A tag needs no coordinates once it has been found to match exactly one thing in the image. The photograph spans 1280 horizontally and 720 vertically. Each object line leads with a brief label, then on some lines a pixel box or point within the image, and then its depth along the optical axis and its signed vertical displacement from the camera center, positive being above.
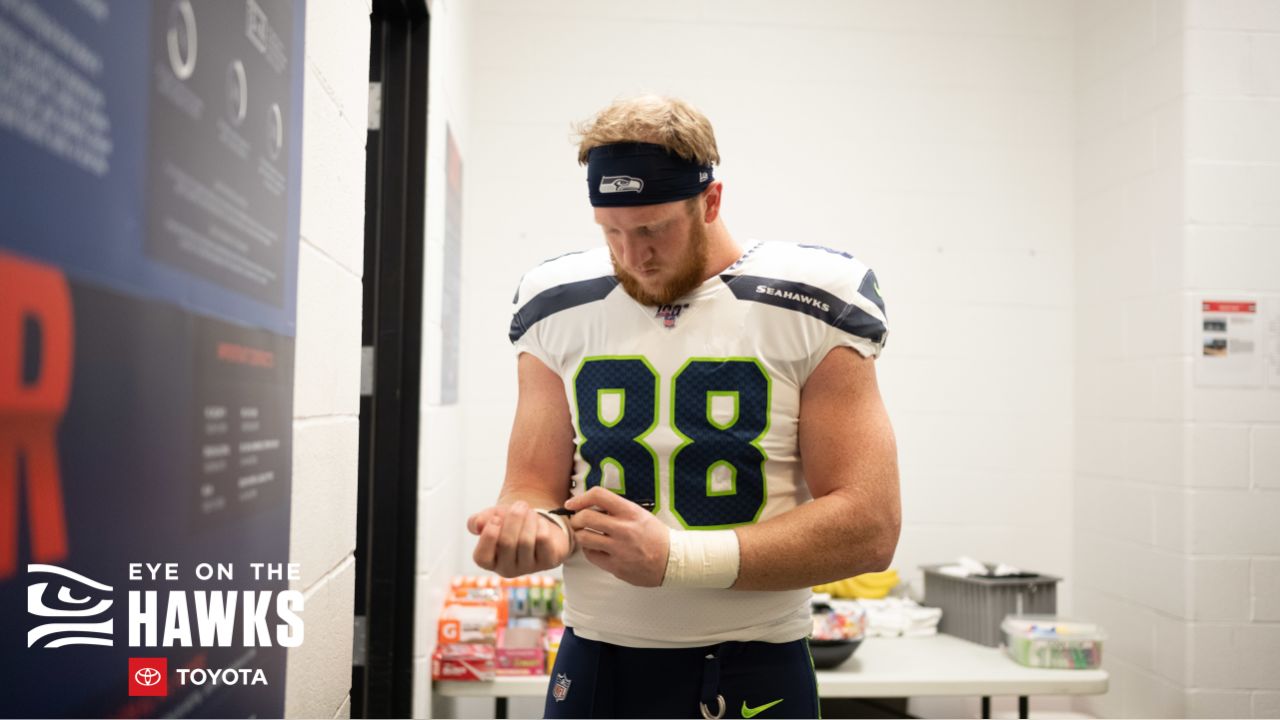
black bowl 2.64 -0.78
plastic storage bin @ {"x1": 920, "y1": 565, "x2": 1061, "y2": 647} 3.10 -0.74
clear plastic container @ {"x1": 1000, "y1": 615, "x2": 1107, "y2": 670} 2.83 -0.80
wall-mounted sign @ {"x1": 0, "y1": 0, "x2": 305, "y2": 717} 0.56 +0.02
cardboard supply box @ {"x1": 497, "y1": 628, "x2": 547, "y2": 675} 2.63 -0.81
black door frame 2.34 +0.02
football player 1.36 -0.08
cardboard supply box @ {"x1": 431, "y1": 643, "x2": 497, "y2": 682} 2.61 -0.82
